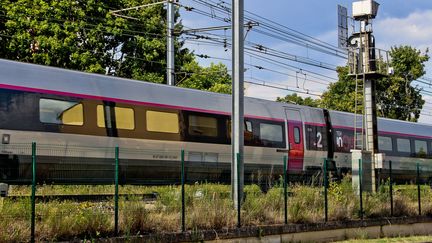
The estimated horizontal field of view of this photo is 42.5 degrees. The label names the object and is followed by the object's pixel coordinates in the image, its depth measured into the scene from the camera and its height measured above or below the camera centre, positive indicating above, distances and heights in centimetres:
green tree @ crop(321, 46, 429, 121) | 4656 +584
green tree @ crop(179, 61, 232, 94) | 4066 +614
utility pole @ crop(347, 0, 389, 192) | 1945 +345
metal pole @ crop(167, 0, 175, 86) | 2474 +533
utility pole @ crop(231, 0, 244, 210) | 1287 +141
